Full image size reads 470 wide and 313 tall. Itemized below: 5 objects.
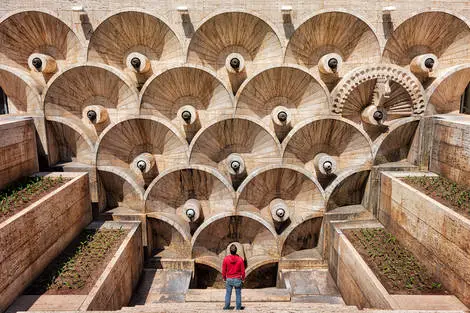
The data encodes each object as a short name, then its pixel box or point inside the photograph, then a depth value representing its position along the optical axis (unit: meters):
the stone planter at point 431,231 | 6.27
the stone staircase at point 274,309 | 5.34
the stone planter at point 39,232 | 6.11
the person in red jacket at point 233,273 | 6.45
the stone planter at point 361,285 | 6.21
